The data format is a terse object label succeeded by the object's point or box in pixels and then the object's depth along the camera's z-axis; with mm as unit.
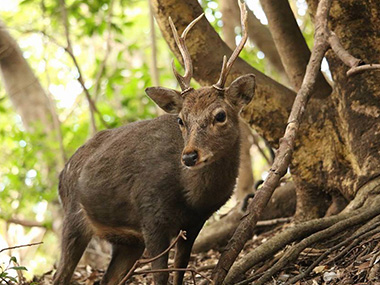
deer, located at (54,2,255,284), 10625
